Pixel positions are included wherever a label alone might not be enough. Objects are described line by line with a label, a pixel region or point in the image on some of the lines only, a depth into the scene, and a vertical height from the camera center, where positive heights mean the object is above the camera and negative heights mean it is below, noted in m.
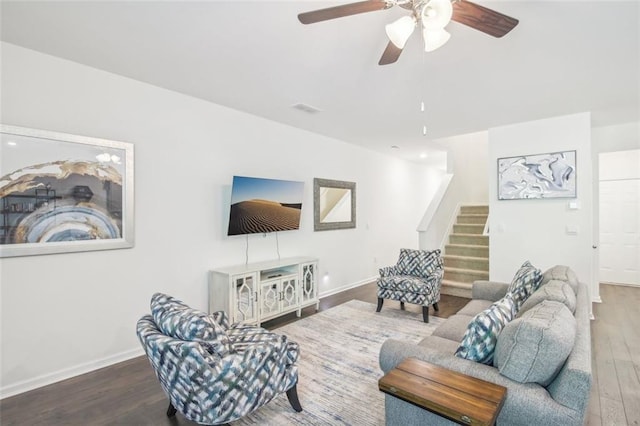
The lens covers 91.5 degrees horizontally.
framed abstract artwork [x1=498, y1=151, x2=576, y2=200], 3.81 +0.47
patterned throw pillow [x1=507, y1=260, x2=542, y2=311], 2.46 -0.59
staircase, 4.98 -0.74
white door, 5.43 -0.30
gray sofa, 1.25 -0.74
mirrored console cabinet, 3.27 -0.89
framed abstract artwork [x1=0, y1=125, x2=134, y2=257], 2.27 +0.15
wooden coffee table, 1.19 -0.76
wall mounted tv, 3.53 +0.08
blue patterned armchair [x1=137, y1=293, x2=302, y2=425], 1.60 -0.83
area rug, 2.06 -1.34
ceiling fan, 1.46 +0.96
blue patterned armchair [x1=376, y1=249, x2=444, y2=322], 3.75 -0.85
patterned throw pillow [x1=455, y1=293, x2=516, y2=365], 1.59 -0.65
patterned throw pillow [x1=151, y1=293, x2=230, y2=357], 1.68 -0.64
